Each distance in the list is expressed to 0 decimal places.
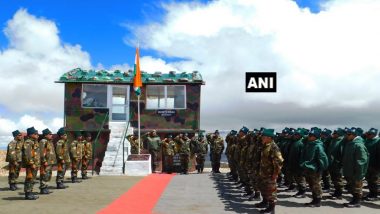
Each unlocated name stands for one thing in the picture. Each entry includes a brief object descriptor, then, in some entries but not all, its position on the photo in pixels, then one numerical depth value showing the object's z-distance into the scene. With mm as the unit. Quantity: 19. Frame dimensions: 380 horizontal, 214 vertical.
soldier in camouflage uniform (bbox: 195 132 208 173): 22828
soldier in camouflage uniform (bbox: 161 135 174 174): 22797
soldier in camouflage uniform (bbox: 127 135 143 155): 23094
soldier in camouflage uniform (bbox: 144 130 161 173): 22750
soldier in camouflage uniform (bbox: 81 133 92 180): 19156
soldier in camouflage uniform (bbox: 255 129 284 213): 10281
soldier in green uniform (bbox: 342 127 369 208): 11625
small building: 24906
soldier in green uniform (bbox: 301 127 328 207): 11648
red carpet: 11227
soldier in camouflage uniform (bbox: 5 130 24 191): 14695
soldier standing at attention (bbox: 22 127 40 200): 12352
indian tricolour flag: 23109
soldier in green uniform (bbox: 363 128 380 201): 12711
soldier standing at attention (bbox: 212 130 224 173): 22422
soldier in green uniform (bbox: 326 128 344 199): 13070
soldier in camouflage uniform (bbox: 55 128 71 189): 15469
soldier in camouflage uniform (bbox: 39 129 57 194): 13328
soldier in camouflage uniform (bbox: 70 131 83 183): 17703
